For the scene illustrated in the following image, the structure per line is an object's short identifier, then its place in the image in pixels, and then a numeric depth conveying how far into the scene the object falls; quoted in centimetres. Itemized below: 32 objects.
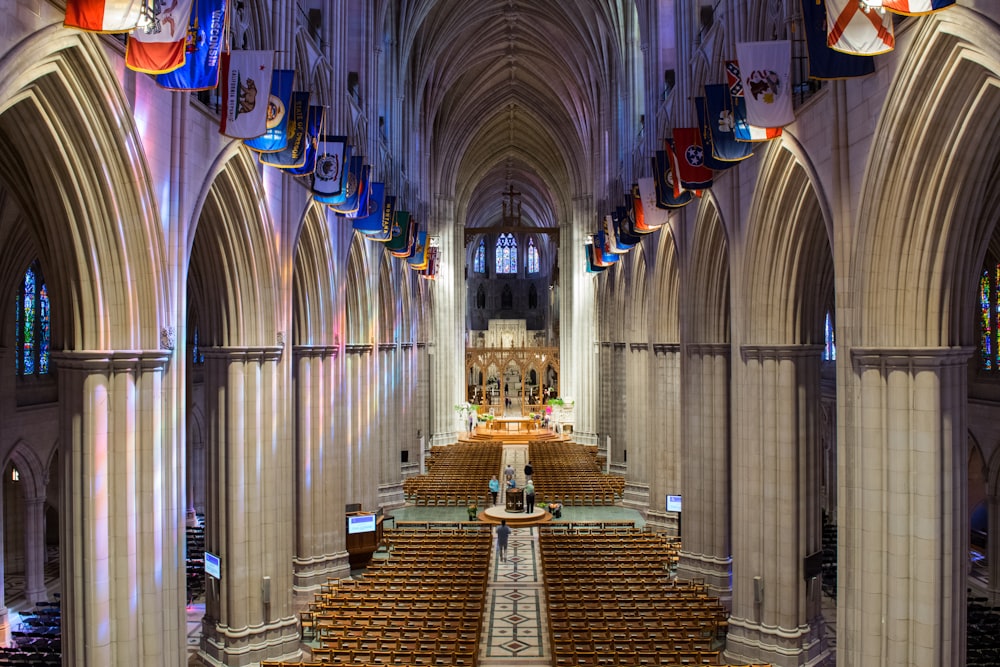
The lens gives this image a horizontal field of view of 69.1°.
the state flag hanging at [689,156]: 1612
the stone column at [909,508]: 934
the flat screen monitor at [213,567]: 1412
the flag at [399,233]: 2459
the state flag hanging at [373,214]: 2066
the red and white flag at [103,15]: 764
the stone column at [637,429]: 2888
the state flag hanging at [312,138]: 1405
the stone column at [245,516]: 1425
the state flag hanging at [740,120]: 1227
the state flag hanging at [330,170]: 1631
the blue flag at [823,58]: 879
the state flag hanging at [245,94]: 1106
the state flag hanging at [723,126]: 1336
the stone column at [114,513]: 962
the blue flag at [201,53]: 905
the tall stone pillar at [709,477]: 1820
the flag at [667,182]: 1723
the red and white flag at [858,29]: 806
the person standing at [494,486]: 2783
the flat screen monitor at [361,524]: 2022
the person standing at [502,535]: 2194
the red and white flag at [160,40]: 806
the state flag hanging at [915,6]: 703
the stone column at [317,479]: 1850
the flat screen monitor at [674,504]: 2110
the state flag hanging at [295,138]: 1316
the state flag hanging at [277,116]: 1248
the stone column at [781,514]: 1384
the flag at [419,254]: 3051
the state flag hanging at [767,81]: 1098
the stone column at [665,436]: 2375
